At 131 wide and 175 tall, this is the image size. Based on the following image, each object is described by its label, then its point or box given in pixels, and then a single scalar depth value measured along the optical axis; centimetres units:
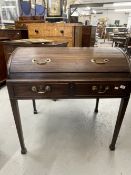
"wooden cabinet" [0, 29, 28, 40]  305
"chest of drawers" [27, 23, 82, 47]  287
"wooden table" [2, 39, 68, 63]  229
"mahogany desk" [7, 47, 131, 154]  116
